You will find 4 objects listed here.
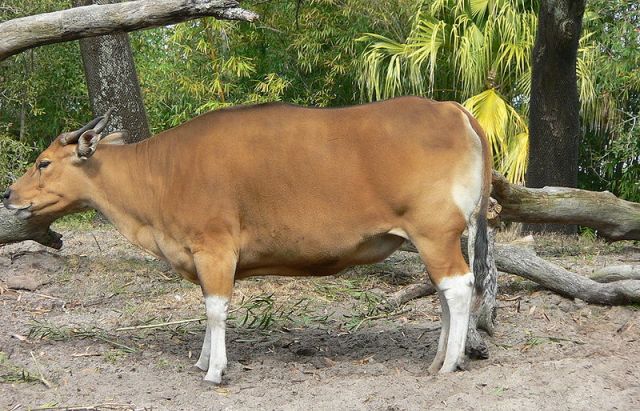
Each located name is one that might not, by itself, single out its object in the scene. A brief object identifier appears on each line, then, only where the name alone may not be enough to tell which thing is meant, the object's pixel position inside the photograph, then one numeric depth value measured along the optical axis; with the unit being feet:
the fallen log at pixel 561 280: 24.73
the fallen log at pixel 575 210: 29.12
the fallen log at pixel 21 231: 27.61
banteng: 20.15
